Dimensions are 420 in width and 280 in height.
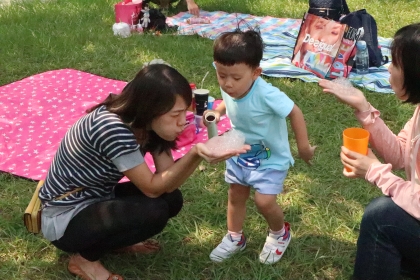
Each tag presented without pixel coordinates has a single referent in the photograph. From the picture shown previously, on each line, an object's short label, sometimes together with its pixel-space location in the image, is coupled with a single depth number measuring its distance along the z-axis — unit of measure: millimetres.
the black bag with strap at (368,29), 4841
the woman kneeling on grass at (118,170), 2127
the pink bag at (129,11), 5844
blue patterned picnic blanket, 4645
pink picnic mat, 3455
